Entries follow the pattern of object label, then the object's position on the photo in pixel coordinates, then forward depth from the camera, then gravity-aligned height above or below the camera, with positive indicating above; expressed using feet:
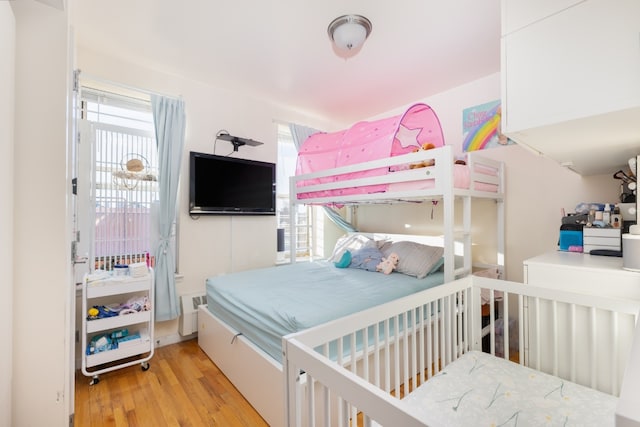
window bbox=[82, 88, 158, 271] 7.61 +1.07
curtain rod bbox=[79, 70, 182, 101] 7.38 +3.62
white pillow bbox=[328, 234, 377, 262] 9.92 -1.09
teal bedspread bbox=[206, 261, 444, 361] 5.15 -1.79
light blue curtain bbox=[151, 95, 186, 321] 8.14 +0.40
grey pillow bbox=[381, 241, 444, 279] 7.95 -1.28
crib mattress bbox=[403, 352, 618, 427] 3.43 -2.50
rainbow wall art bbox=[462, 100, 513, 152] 8.47 +2.76
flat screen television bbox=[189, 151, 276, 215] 9.01 +1.00
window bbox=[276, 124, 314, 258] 11.52 +1.48
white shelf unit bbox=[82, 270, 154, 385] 6.41 -2.64
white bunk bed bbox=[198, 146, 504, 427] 5.27 -0.09
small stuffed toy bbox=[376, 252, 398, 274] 8.25 -1.51
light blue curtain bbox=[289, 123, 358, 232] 11.33 +2.94
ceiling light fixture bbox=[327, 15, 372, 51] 6.07 +4.10
